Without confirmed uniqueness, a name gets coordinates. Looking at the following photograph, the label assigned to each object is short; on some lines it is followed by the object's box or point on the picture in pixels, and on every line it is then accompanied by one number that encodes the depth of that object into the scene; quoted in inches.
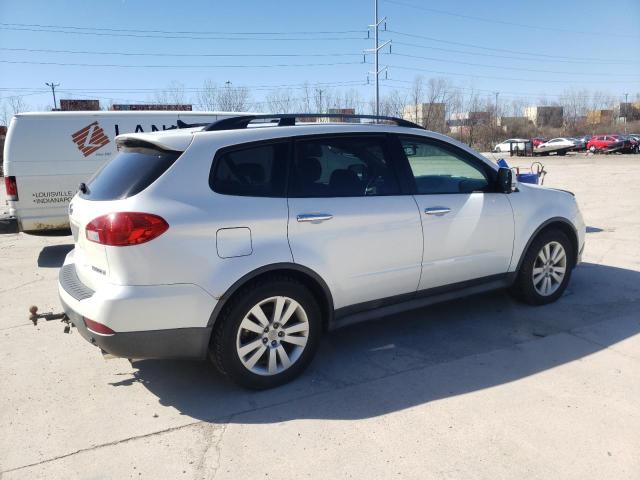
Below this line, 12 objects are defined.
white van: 288.8
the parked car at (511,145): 1759.8
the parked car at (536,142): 1854.7
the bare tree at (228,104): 1668.8
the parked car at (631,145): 1631.4
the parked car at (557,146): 1736.0
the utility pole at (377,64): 1706.2
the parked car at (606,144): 1633.9
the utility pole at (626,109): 3573.8
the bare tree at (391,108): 2028.7
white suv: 116.2
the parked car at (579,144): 1776.8
